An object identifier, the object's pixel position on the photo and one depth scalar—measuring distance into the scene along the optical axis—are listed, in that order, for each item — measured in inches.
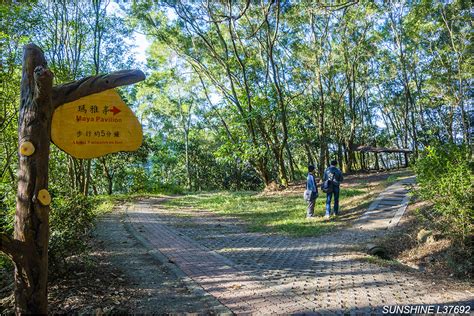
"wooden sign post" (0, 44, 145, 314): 115.5
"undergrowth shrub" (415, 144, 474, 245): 221.8
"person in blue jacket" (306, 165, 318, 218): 386.3
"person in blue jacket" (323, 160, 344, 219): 382.0
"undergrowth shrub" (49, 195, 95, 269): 175.2
